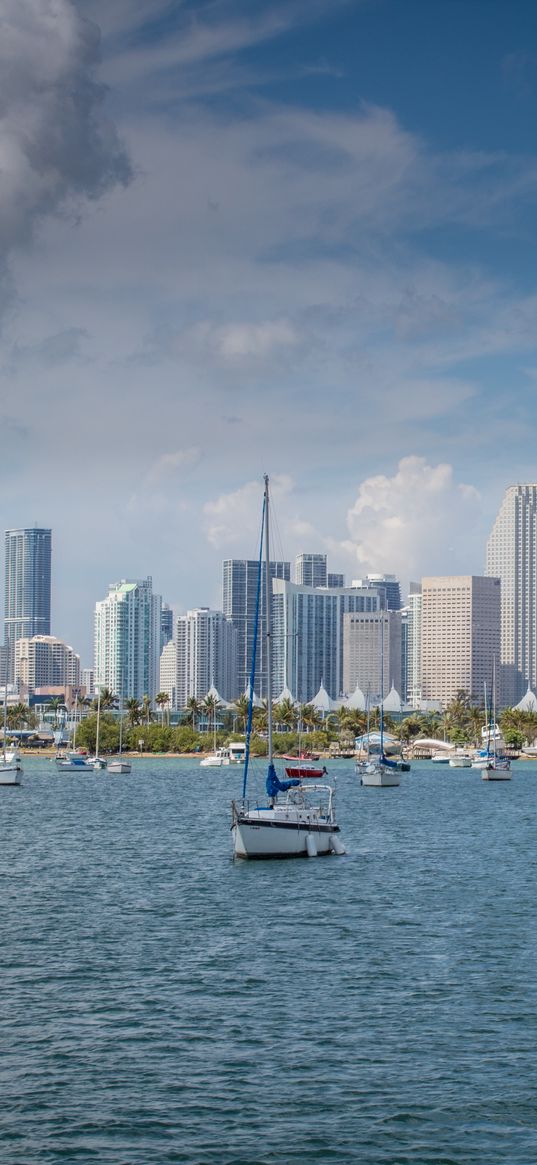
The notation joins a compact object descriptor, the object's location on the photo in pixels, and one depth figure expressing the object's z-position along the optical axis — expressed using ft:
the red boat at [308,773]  538.47
